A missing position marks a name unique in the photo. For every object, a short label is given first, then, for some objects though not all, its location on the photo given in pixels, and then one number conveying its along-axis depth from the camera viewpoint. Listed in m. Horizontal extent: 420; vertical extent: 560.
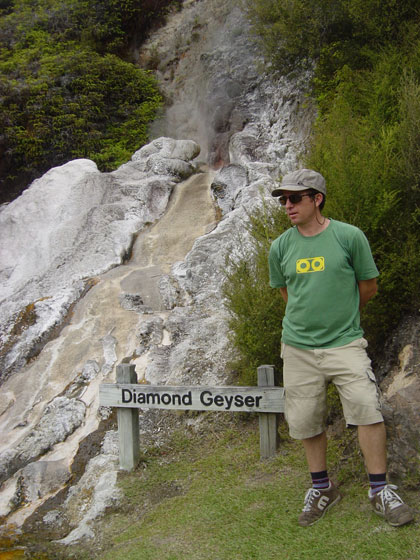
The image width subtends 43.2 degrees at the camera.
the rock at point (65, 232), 7.88
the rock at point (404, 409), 3.48
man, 3.18
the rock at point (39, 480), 5.17
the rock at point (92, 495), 4.32
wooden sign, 4.63
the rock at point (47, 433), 5.63
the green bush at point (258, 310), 5.27
